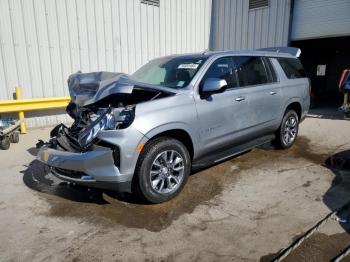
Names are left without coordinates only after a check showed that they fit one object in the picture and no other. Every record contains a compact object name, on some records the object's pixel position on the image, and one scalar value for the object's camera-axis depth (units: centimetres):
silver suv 318
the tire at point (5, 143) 609
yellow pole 737
